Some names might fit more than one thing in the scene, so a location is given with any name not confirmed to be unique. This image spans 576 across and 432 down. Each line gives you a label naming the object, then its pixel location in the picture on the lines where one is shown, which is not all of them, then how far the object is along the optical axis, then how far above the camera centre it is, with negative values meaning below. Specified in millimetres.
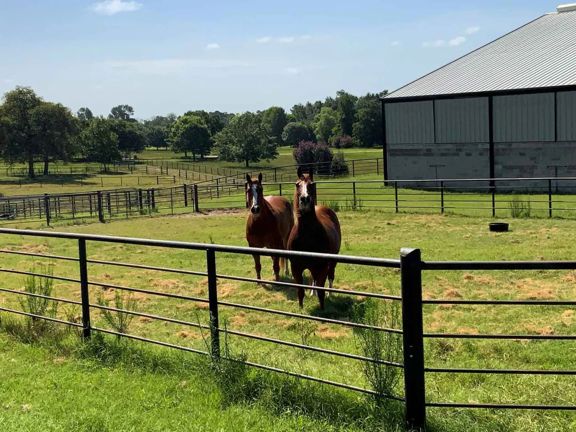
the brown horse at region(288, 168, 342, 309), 8578 -1041
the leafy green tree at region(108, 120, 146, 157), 129625 +6220
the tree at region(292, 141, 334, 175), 55750 +672
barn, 30844 +2015
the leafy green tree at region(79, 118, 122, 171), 94812 +3936
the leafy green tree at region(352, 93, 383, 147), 121500 +5880
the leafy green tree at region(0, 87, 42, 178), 75500 +5245
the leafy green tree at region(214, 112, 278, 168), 91562 +3294
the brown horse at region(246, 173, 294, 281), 11156 -1085
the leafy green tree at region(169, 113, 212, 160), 129250 +5667
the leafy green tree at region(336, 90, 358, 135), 141375 +9596
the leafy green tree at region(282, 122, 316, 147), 158250 +6805
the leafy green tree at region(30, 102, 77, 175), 76625 +4922
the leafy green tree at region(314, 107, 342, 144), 146888 +8005
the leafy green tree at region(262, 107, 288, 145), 184125 +12266
